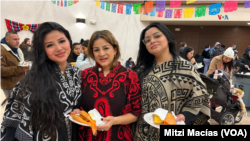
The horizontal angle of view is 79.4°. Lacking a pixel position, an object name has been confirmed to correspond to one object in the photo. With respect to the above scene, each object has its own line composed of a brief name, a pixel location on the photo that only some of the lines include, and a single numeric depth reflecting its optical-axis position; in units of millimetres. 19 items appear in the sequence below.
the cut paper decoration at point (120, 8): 6703
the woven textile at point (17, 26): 5914
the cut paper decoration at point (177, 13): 7028
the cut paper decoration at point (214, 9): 4969
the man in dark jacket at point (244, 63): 4601
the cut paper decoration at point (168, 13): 7225
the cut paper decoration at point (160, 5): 5391
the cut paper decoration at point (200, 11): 5645
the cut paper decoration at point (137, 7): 6277
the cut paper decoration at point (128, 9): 6998
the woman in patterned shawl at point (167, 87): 1297
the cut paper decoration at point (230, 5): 4618
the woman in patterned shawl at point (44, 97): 1012
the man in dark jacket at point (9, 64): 2502
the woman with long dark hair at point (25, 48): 4176
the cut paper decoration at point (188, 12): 6430
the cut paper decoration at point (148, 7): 5768
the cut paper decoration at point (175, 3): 4473
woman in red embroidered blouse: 1243
